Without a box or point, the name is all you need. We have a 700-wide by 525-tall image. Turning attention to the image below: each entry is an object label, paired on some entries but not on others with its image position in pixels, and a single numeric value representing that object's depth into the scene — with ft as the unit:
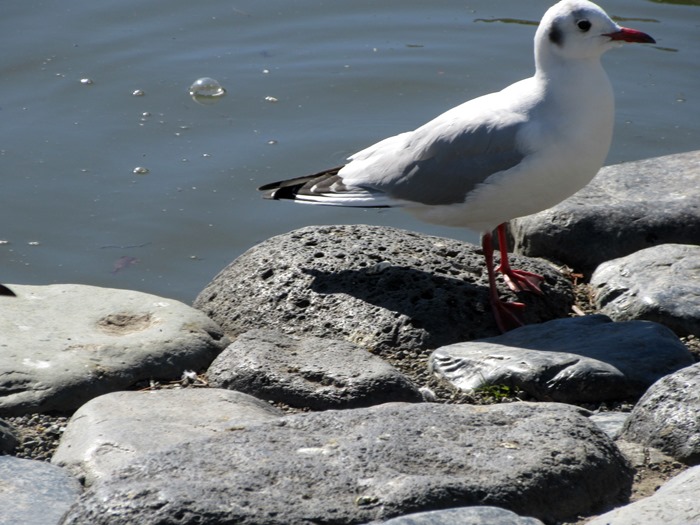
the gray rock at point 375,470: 21.33
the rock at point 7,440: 28.14
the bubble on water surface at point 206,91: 59.67
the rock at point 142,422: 25.99
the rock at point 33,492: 23.31
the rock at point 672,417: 26.23
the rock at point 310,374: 30.22
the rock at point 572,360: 30.53
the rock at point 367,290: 35.70
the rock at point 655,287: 34.81
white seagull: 36.37
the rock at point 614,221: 40.75
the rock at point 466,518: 20.34
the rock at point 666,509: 21.03
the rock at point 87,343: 30.91
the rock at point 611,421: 27.96
